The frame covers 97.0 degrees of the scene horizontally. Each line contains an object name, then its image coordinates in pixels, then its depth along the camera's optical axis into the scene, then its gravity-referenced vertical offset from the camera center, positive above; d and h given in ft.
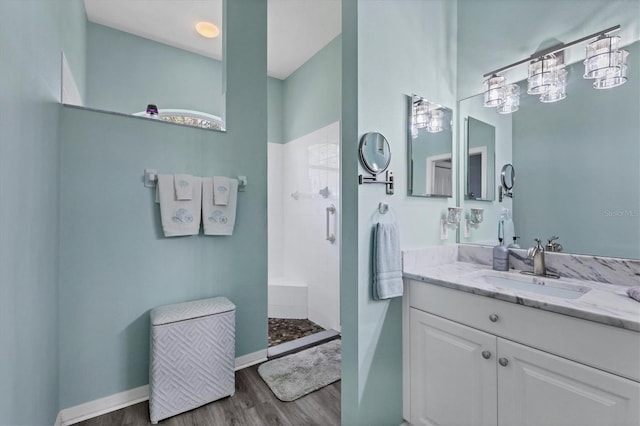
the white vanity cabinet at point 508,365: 2.97 -1.90
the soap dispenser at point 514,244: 5.45 -0.55
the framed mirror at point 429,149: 5.38 +1.35
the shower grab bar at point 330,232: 9.44 -0.55
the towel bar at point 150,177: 6.16 +0.82
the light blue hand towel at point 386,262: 4.62 -0.78
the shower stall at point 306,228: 9.52 -0.48
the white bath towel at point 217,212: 6.67 +0.07
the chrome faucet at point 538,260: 4.83 -0.77
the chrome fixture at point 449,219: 5.98 -0.07
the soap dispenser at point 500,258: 5.27 -0.79
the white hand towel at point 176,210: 6.19 +0.12
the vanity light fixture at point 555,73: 4.26 +2.42
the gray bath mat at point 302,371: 6.35 -3.89
